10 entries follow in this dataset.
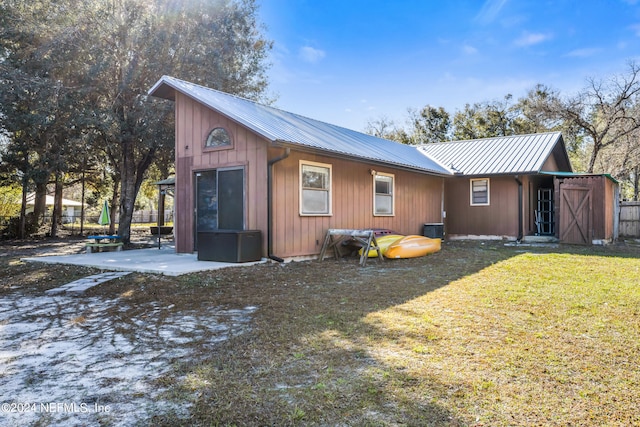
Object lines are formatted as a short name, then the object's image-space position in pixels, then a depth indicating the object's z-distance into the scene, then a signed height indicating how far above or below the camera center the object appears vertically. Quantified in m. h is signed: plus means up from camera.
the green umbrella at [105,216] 10.45 +0.03
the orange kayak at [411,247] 8.91 -0.69
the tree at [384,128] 33.84 +7.08
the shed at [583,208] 11.58 +0.20
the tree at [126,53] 11.91 +4.81
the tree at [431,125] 31.75 +6.85
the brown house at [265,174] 8.08 +0.89
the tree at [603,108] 19.17 +5.12
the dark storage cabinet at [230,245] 7.61 -0.53
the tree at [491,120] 28.22 +6.60
